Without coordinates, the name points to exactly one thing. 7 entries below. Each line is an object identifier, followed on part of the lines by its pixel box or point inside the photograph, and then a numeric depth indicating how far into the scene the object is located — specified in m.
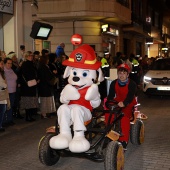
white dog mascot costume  4.83
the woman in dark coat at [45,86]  9.26
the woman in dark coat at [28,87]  8.80
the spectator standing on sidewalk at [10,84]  8.41
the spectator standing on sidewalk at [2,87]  7.66
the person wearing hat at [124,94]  5.71
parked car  12.52
